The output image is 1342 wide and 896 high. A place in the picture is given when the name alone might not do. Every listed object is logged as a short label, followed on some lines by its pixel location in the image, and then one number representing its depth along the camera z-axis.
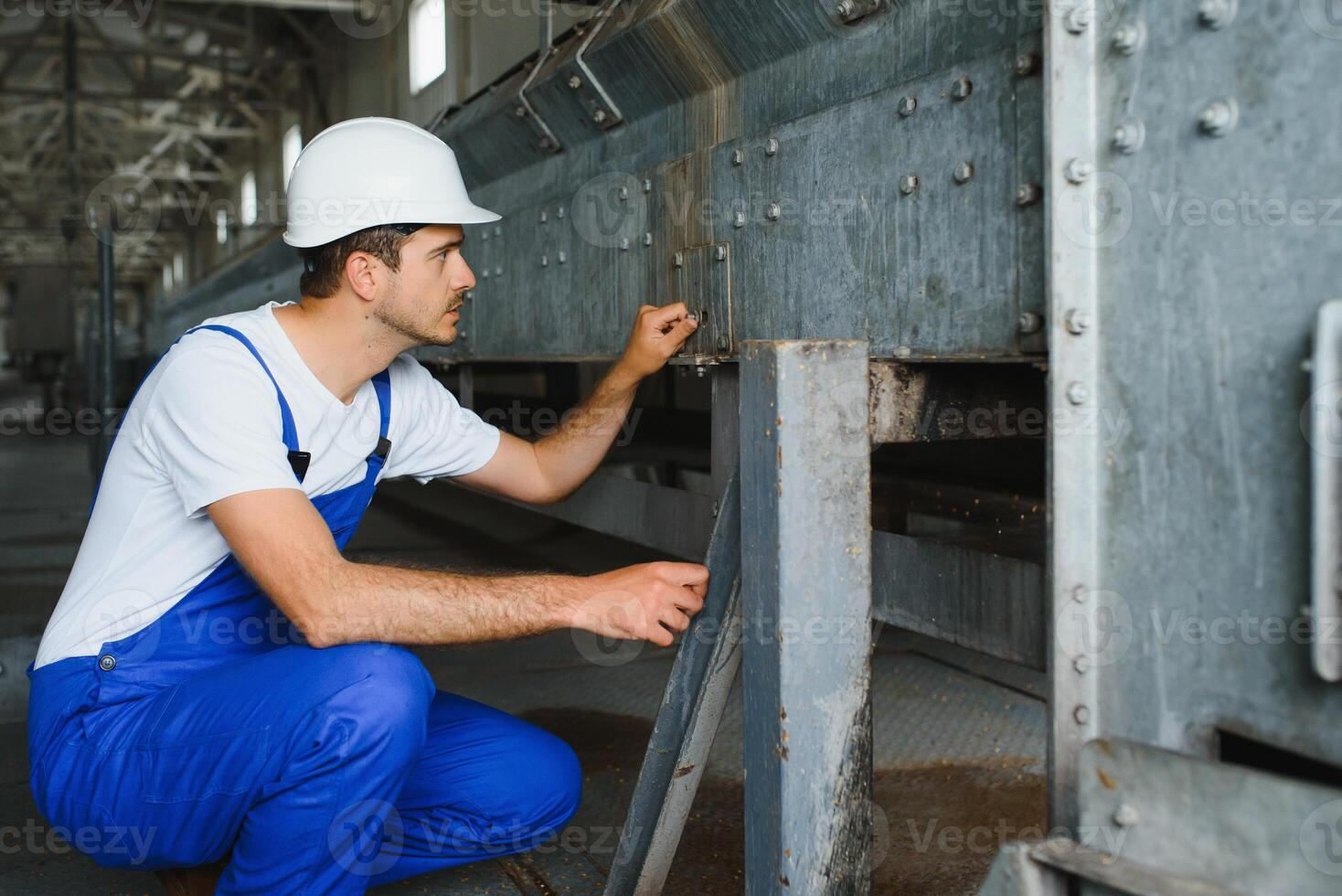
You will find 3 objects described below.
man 1.67
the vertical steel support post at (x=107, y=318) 5.98
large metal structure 1.05
